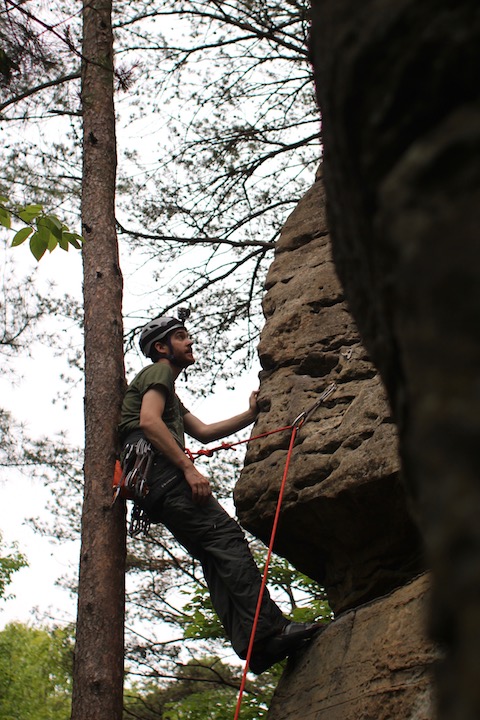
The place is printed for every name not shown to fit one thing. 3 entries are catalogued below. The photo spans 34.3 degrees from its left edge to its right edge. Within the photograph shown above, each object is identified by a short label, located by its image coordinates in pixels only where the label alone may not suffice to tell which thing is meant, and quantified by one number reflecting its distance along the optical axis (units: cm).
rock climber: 428
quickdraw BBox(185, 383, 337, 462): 501
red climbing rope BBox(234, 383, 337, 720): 409
